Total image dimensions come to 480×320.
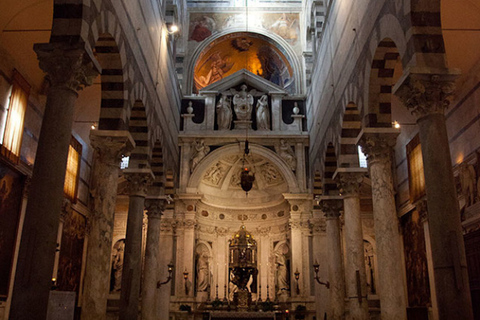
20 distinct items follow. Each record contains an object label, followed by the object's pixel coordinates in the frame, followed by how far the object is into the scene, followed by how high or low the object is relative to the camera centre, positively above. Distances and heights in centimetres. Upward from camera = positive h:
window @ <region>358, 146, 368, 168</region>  2166 +627
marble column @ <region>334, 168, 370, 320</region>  1241 +166
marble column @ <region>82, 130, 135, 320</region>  988 +172
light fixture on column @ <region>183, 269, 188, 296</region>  1839 +96
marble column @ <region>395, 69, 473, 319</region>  686 +178
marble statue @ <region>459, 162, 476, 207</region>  1241 +318
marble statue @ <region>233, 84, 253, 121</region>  2156 +864
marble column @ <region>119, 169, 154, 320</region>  1247 +157
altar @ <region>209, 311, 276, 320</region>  1530 -35
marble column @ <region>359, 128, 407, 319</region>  994 +184
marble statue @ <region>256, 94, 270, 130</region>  2138 +821
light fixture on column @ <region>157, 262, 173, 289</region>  1735 +90
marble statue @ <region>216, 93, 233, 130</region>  2133 +822
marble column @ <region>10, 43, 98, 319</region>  656 +176
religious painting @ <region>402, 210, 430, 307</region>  1633 +157
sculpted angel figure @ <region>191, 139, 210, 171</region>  2070 +637
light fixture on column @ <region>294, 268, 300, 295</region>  1769 +109
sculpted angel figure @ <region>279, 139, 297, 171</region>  2075 +629
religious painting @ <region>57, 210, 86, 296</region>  1706 +178
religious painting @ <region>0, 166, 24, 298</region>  1227 +210
